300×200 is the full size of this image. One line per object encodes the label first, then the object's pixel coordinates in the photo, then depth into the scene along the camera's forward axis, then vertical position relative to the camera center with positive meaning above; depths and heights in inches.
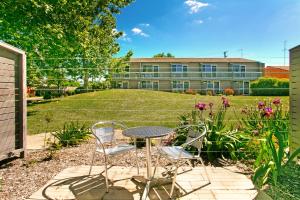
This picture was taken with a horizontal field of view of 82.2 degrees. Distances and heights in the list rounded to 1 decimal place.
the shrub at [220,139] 115.5 -28.5
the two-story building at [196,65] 839.8 +162.7
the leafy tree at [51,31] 250.4 +109.0
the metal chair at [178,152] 84.0 -29.1
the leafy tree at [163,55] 1505.8 +379.2
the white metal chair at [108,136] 95.2 -24.2
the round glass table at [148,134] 82.7 -18.4
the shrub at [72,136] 143.4 -33.1
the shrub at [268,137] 72.4 -23.1
